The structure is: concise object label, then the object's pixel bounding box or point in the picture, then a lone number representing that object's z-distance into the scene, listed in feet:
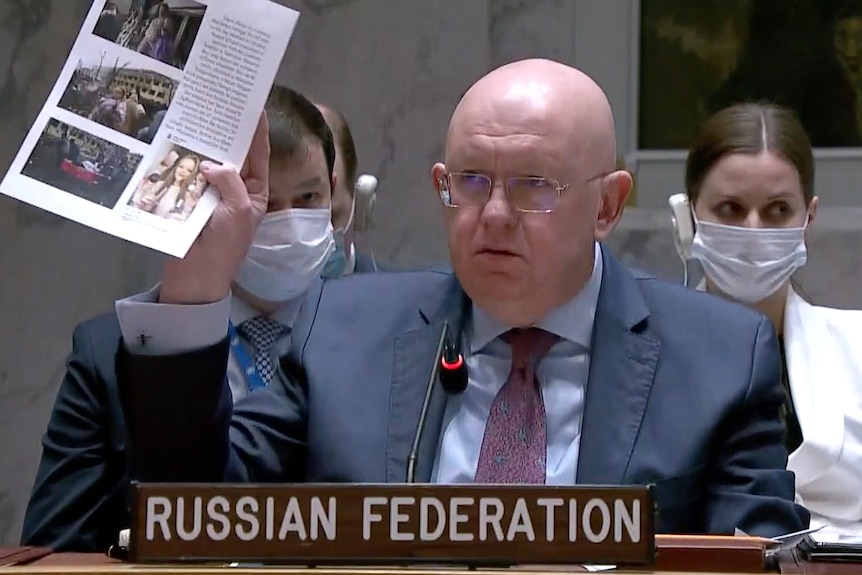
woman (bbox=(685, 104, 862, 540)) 19.98
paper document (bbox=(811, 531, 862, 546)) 16.21
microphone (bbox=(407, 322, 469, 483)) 17.04
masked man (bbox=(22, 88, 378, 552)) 18.57
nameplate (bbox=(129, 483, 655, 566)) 15.70
